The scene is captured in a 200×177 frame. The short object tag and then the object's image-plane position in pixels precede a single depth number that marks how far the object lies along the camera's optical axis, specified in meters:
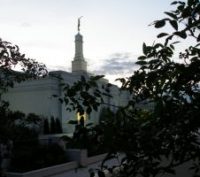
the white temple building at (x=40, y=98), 23.33
